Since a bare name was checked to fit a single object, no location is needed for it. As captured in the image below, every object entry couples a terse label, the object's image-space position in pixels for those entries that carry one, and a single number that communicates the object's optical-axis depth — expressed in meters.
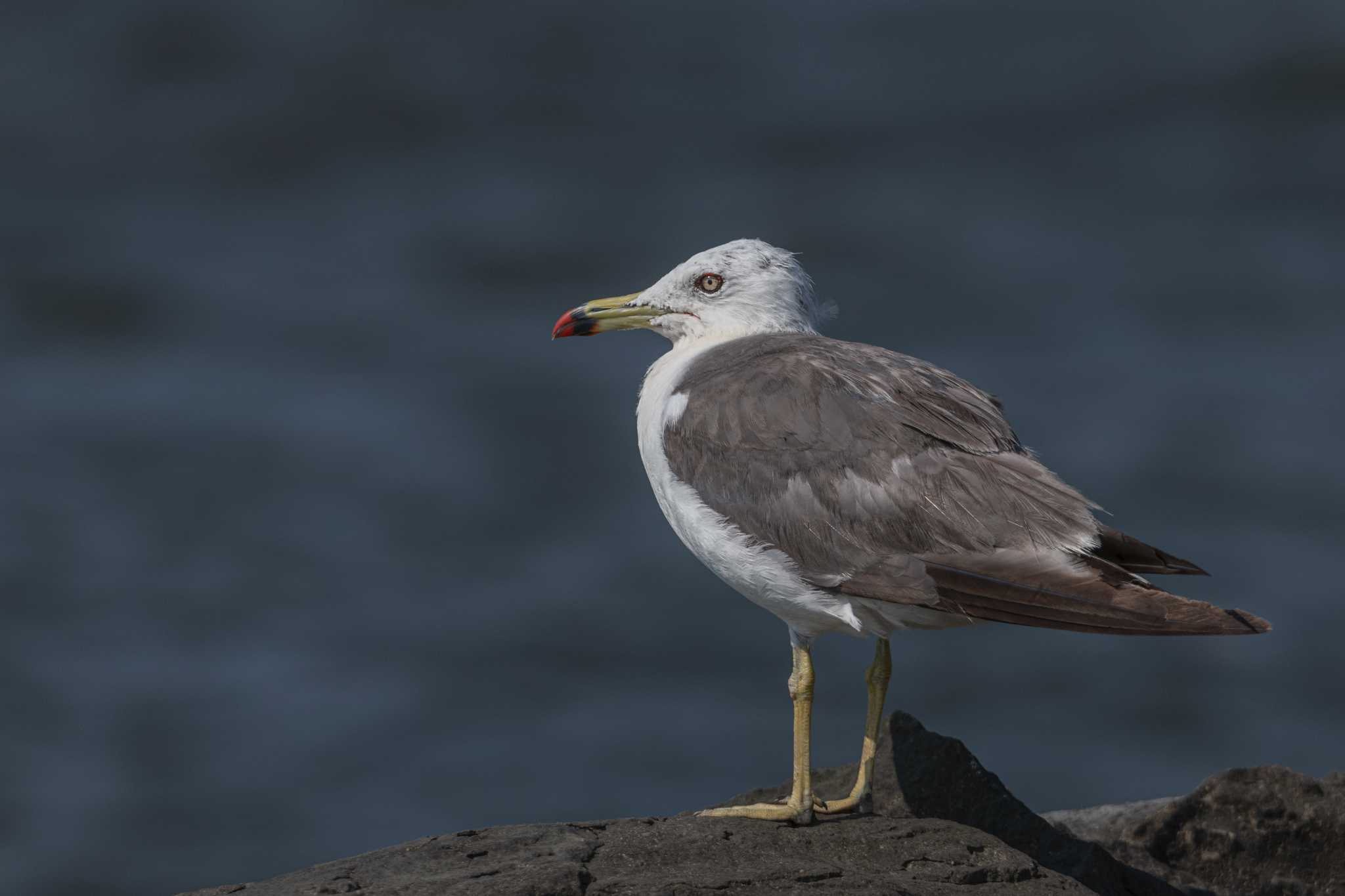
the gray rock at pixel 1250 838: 18.62
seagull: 15.74
